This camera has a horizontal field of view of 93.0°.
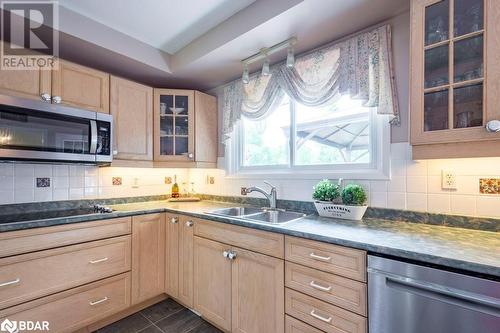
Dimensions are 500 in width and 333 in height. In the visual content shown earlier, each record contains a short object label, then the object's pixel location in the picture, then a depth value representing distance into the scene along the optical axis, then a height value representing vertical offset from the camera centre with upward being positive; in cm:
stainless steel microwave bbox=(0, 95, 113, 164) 148 +25
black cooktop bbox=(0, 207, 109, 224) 152 -33
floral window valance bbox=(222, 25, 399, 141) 151 +67
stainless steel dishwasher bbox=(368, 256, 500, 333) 80 -49
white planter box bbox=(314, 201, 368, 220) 151 -28
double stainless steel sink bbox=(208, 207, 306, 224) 187 -38
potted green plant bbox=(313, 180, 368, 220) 152 -22
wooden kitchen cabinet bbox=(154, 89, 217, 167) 233 +41
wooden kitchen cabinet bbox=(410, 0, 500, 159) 101 +41
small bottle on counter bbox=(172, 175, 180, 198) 274 -27
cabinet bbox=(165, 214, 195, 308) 187 -75
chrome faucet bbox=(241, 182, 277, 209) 198 -23
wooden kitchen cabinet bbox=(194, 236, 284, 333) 135 -77
